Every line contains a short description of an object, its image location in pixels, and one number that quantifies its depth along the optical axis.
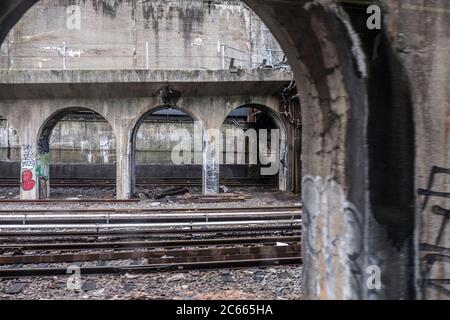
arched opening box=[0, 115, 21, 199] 22.64
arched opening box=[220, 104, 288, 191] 24.98
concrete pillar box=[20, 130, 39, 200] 17.58
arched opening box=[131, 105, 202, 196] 27.00
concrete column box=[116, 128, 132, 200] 17.70
